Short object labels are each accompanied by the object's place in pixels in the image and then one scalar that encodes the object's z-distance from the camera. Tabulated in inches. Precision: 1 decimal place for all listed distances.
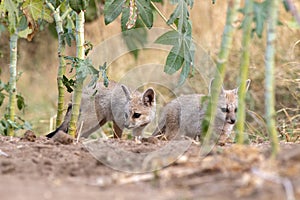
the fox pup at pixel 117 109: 530.0
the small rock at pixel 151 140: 398.9
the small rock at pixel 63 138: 372.2
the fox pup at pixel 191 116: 483.8
